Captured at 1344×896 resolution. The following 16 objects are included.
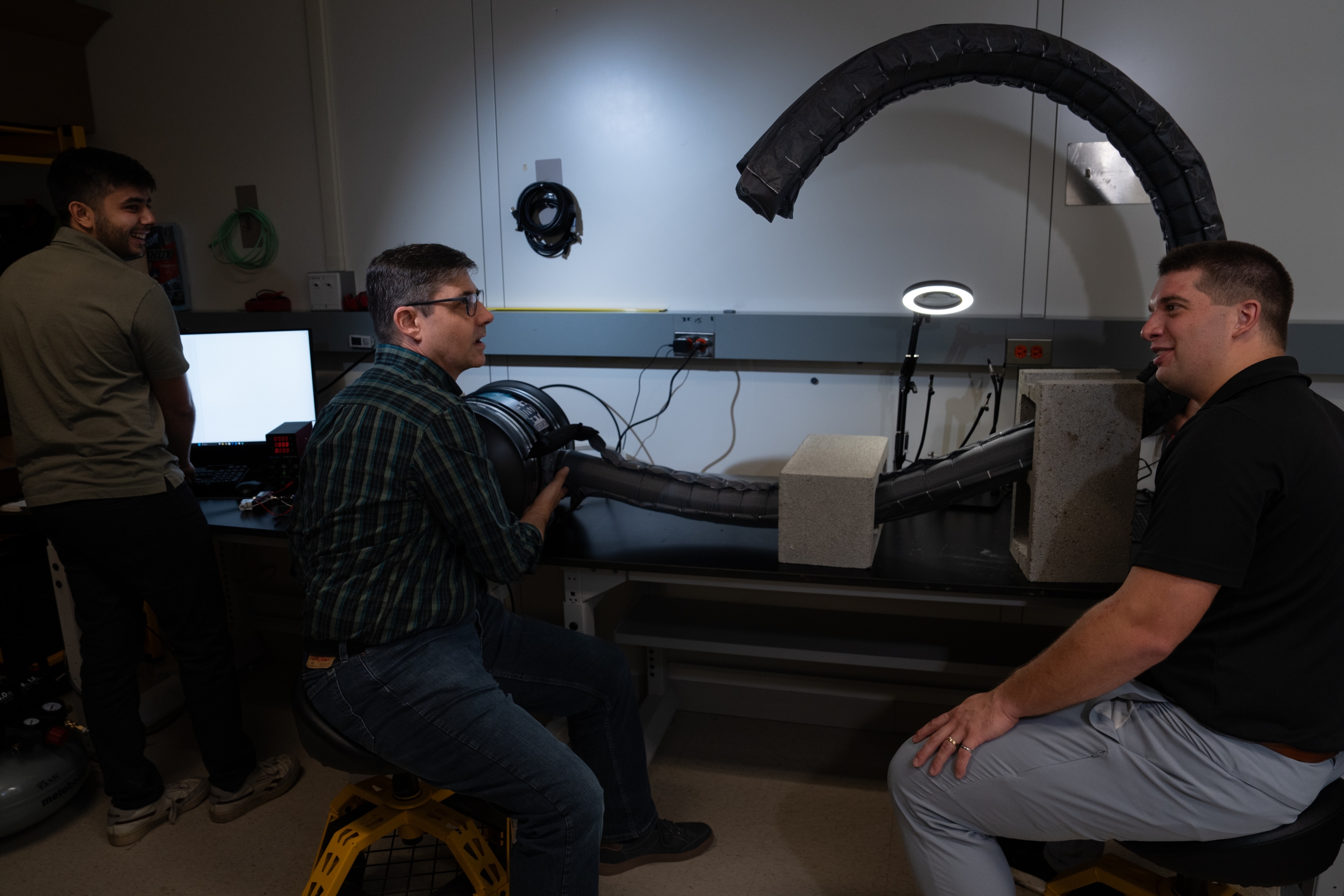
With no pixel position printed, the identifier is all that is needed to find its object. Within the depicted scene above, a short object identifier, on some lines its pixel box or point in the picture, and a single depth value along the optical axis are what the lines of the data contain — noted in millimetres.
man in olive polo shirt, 1791
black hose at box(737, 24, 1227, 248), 1688
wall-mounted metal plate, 2168
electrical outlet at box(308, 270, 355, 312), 2842
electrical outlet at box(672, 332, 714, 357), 2477
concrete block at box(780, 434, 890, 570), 1727
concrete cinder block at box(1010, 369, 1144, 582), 1561
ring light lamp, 1925
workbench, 1763
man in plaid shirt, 1406
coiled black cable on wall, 2564
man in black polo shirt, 1175
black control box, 2391
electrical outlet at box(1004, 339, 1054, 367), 2217
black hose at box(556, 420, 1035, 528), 1699
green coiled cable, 2947
